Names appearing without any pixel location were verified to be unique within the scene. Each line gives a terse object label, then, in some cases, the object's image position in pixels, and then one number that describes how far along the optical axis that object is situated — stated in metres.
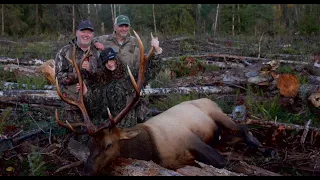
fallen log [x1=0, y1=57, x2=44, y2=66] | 7.86
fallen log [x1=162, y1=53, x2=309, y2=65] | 7.63
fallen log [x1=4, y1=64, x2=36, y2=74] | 6.63
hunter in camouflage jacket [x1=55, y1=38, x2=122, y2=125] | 3.71
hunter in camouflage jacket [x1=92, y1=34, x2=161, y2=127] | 3.76
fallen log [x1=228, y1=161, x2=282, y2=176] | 3.06
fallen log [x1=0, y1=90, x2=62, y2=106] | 4.76
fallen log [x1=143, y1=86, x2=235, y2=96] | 5.28
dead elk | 2.97
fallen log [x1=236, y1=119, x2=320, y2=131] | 3.90
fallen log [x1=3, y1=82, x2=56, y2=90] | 5.27
